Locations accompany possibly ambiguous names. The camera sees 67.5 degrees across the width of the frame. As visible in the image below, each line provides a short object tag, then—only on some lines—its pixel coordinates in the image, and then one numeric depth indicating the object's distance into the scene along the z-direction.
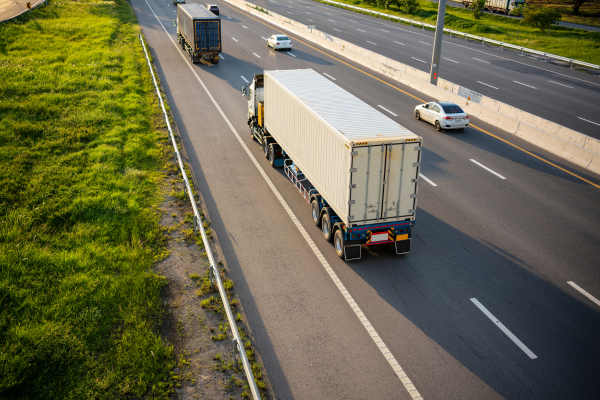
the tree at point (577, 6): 70.25
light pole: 27.33
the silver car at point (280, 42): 39.70
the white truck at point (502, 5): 64.12
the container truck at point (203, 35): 33.31
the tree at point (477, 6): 58.25
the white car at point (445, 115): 21.84
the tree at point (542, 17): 49.43
